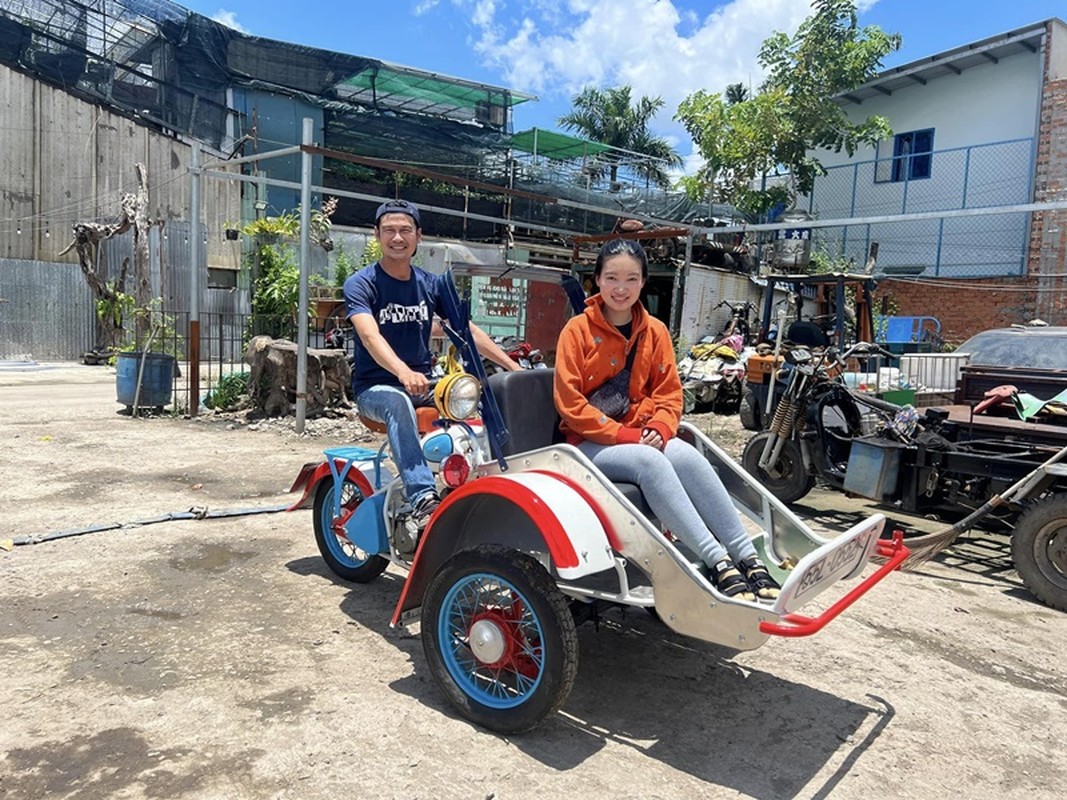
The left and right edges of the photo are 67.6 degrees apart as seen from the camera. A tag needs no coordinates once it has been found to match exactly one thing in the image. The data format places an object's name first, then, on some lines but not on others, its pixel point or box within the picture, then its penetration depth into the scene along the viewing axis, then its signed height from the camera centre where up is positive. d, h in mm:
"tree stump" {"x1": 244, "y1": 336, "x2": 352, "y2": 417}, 9961 -701
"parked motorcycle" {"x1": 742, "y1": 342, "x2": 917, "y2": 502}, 6141 -599
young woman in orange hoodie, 2943 -353
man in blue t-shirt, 3641 -47
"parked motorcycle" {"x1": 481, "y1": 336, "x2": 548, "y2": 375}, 8556 -232
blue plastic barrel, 10055 -818
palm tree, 36062 +9867
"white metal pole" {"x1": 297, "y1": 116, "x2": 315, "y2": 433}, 8359 +728
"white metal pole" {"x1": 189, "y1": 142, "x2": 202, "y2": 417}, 9156 +740
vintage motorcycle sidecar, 2658 -828
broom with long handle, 3867 -944
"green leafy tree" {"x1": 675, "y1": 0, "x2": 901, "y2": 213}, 16891 +4927
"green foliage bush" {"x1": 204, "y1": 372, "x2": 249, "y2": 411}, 10453 -1007
